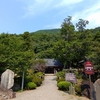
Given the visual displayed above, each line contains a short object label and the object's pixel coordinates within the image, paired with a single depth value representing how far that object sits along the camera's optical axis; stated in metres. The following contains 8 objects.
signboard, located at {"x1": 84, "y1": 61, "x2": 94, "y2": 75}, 6.73
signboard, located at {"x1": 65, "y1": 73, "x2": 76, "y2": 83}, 10.92
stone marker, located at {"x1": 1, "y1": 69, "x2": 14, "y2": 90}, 8.33
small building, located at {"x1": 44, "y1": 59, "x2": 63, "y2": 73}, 23.39
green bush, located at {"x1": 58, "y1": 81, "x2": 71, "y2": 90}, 10.60
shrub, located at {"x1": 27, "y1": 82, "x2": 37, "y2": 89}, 11.14
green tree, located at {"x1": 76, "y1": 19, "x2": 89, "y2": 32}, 19.36
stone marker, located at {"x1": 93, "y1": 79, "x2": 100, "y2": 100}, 2.80
